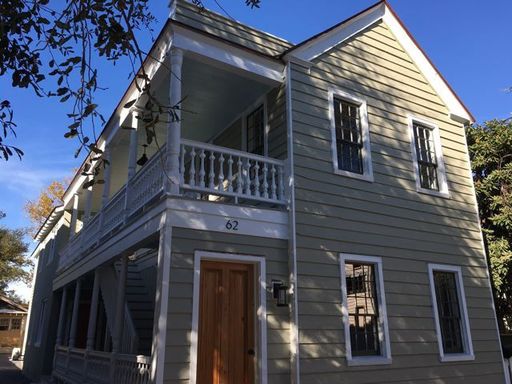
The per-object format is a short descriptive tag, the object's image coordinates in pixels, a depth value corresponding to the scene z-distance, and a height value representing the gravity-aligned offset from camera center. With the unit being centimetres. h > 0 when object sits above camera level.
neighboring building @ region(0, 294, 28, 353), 3822 +172
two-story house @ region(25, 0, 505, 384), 690 +198
